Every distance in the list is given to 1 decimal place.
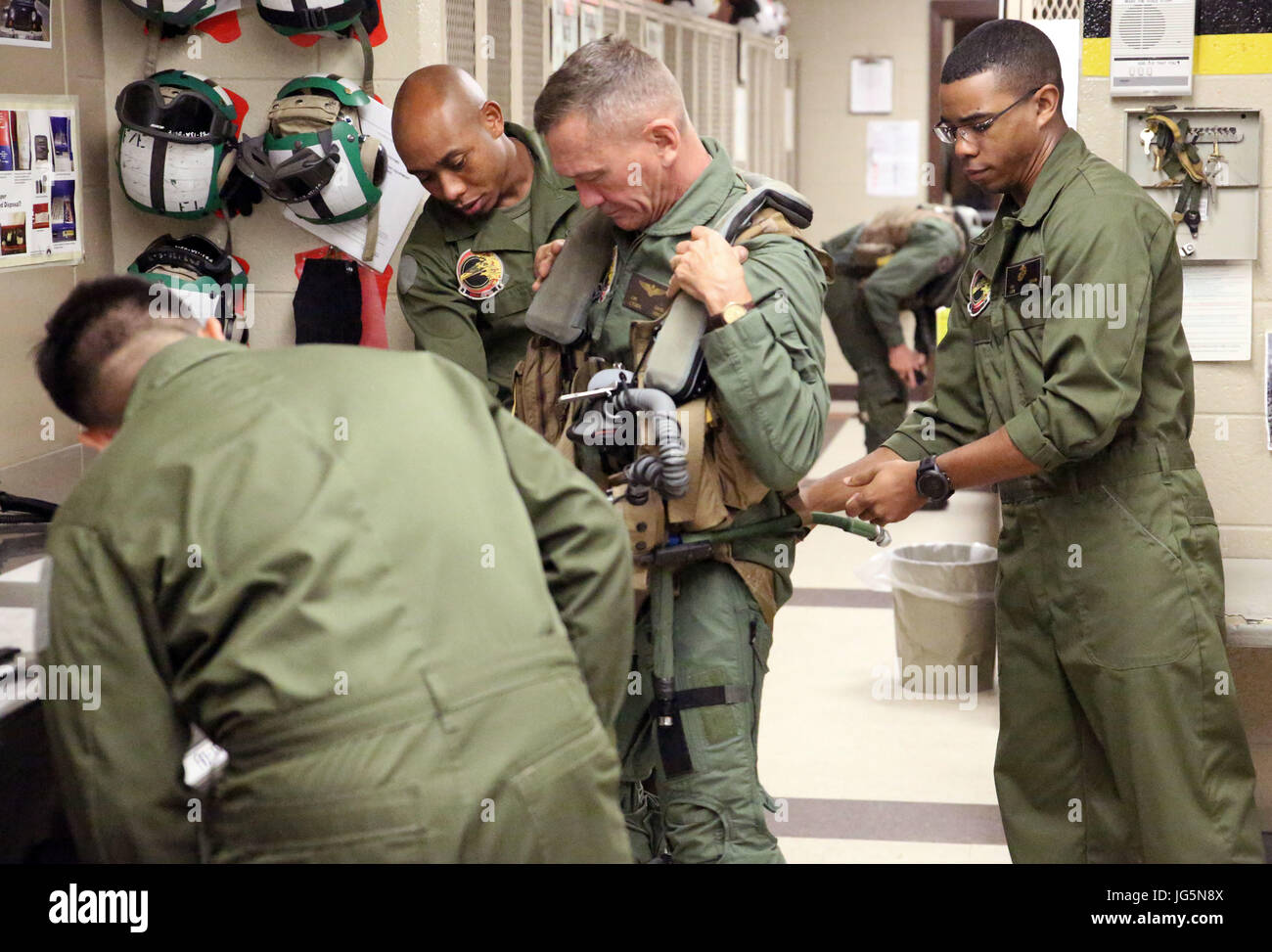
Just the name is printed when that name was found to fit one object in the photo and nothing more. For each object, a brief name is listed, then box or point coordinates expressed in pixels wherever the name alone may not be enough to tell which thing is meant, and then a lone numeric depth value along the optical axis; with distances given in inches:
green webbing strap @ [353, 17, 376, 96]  129.1
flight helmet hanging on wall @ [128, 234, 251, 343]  125.9
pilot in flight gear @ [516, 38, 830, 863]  81.7
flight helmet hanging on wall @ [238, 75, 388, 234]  123.3
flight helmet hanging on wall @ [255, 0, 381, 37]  123.5
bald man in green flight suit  110.7
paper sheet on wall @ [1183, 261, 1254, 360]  120.6
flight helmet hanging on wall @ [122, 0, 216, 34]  125.3
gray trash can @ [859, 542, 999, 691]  160.1
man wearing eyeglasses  94.6
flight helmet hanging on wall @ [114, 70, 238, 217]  124.9
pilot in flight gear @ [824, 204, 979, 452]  240.7
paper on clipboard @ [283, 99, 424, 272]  131.7
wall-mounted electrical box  117.0
